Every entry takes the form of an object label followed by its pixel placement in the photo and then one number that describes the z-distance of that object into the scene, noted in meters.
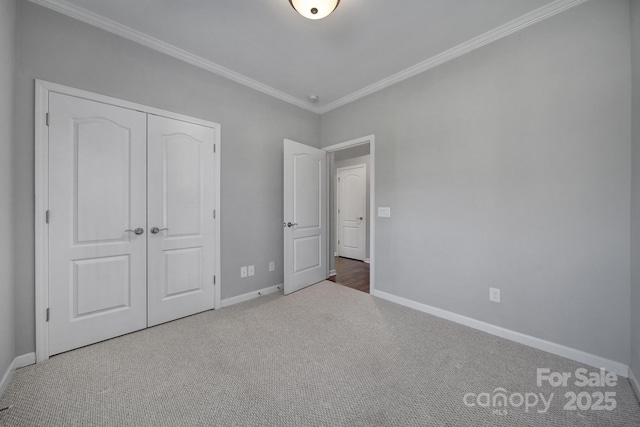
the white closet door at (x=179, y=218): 2.26
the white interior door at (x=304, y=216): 3.11
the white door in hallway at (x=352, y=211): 5.44
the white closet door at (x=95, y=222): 1.82
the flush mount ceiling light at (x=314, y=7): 1.63
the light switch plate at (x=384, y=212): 2.91
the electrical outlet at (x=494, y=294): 2.13
